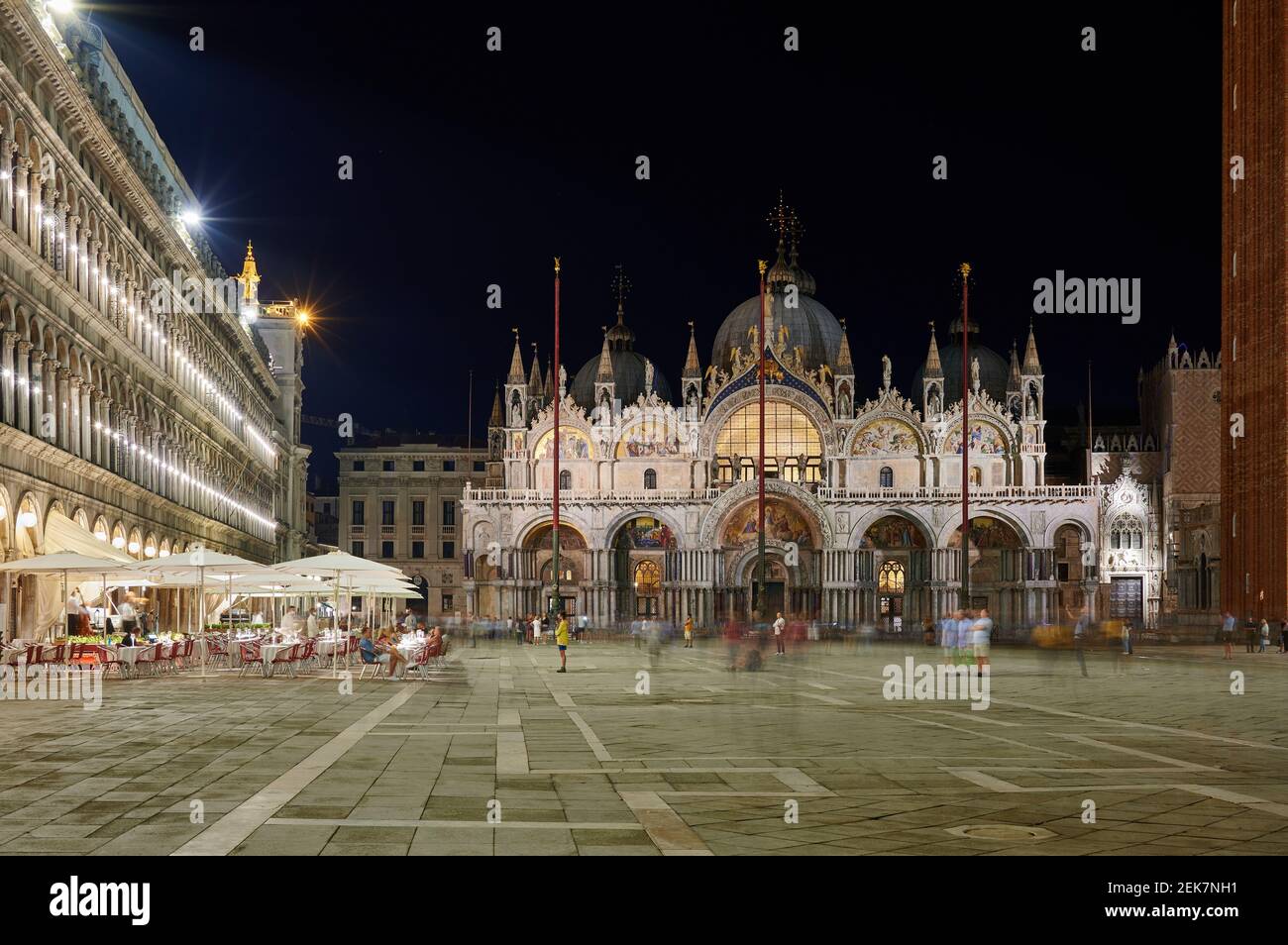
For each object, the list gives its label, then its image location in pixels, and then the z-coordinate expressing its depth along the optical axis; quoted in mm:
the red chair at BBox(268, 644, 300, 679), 32562
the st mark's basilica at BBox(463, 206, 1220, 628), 91125
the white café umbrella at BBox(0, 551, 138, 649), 29766
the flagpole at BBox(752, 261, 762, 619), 58969
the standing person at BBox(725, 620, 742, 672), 37156
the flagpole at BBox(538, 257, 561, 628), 64062
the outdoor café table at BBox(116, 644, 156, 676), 30166
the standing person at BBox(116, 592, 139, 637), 37281
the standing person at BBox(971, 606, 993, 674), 29203
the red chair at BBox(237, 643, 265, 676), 33094
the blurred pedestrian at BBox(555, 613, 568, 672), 37906
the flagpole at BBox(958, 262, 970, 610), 63356
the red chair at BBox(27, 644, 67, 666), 28928
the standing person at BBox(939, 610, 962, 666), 32938
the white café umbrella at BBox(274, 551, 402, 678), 33938
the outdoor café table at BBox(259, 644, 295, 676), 32750
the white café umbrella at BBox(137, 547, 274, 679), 32312
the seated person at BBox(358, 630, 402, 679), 32500
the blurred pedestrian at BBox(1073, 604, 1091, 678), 34906
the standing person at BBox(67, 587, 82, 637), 35256
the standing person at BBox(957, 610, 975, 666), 30047
